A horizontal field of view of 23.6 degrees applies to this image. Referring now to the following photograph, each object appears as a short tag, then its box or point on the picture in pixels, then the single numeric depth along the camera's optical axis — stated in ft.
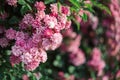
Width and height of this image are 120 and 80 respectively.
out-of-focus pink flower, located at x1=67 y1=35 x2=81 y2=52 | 10.76
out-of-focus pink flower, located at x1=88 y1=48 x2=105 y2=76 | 11.04
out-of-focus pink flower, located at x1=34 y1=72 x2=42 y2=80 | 7.33
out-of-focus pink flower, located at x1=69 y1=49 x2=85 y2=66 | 10.88
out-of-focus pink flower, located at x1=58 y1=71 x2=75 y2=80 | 10.13
